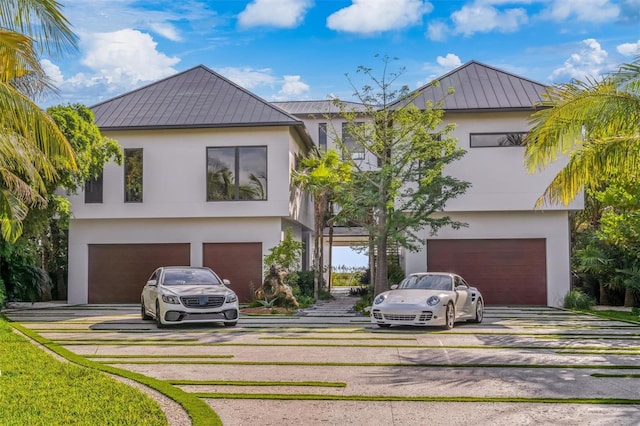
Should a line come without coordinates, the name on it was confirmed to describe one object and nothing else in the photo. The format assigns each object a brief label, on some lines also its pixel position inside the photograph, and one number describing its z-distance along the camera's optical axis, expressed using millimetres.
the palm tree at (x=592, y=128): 11430
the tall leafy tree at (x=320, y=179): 20062
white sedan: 14320
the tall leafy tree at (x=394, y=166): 18453
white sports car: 13883
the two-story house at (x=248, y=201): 20891
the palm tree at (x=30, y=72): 7883
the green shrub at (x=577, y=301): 20214
